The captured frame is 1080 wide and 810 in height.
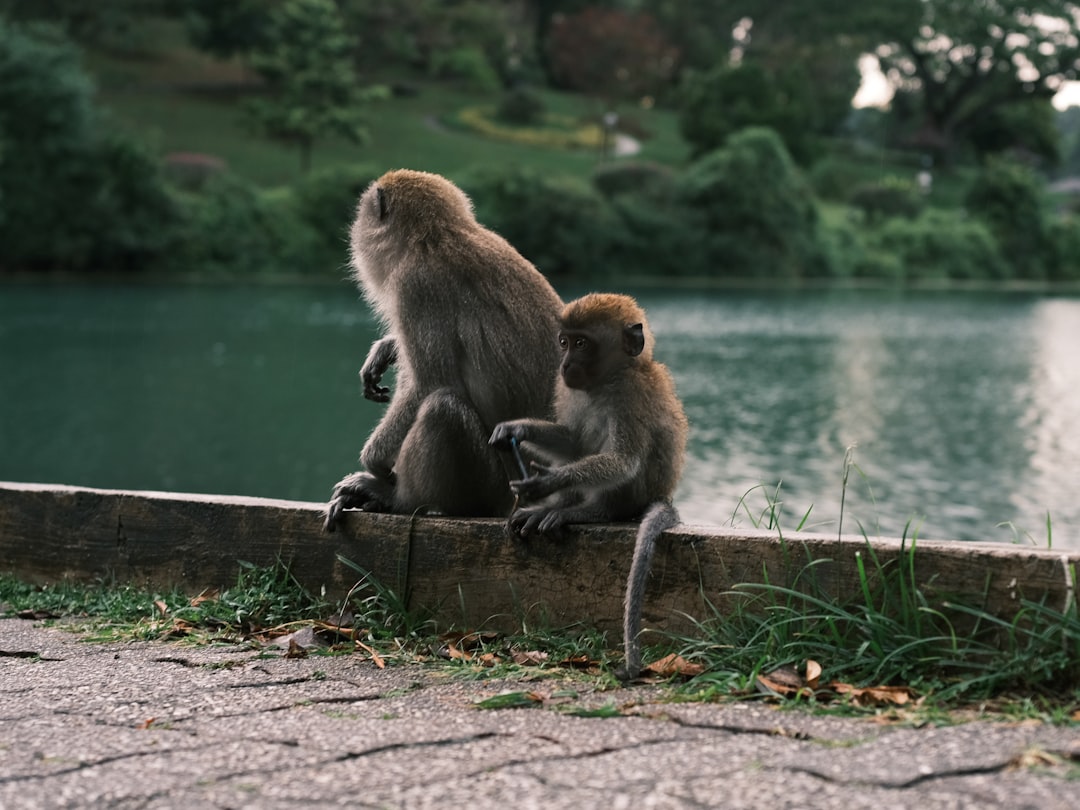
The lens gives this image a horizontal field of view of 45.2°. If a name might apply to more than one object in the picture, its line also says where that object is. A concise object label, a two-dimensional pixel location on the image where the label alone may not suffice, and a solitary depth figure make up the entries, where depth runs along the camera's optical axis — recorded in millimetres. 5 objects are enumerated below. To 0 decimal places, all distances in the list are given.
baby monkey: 3848
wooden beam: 3445
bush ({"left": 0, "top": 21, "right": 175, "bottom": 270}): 45125
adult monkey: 4383
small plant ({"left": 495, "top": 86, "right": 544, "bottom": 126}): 74188
